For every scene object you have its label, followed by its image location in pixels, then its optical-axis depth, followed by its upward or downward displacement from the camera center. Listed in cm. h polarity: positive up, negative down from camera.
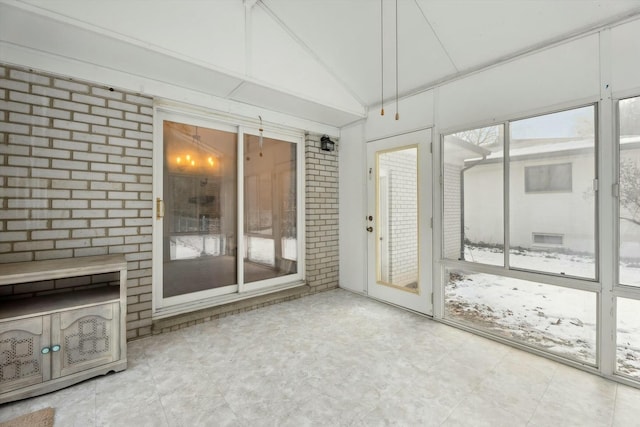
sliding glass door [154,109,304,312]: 320 +7
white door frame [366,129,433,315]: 338 -16
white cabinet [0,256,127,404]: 193 -88
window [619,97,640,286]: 215 +19
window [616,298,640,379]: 221 -96
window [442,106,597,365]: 241 -13
